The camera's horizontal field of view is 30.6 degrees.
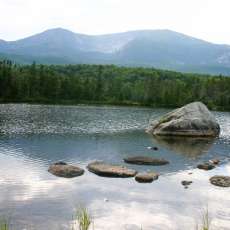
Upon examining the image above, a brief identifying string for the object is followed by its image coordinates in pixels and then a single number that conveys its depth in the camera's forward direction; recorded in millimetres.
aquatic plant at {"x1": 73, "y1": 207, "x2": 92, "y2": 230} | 17489
